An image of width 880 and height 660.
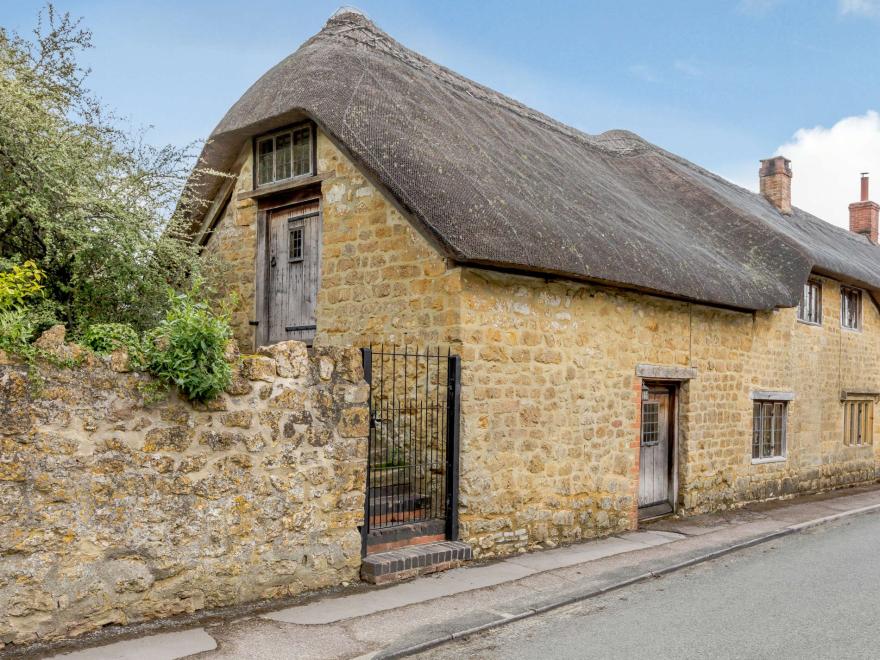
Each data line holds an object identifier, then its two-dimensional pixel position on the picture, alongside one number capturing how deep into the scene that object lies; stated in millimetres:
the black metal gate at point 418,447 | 7824
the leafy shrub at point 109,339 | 5637
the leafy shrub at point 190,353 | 5598
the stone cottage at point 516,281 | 8242
